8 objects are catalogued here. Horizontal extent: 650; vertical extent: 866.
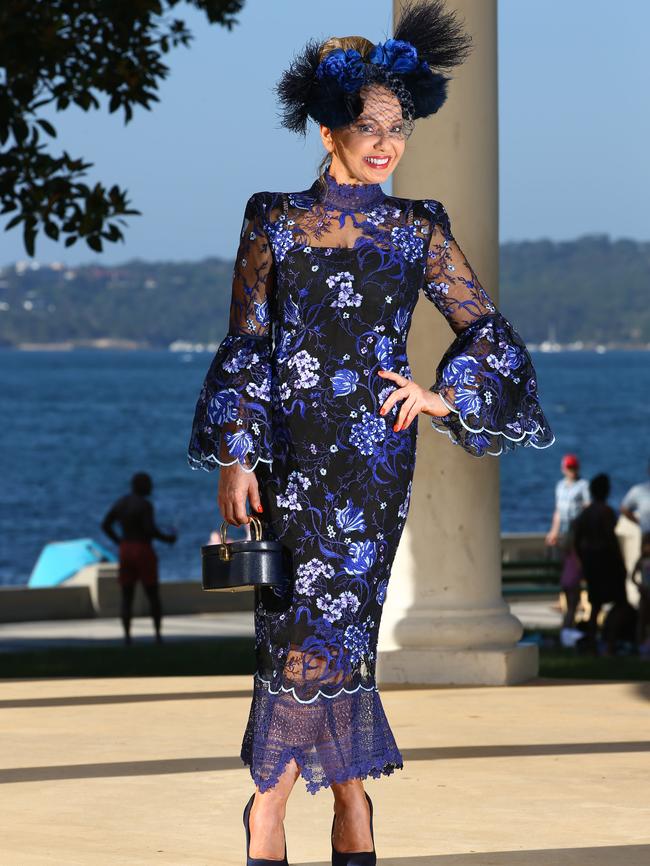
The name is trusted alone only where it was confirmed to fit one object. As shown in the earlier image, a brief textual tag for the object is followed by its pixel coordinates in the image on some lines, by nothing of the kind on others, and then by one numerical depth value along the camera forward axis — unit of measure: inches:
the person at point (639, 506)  574.9
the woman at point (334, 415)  177.3
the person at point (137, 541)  660.7
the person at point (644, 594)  535.2
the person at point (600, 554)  568.7
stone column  363.3
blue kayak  1279.5
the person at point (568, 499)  758.5
